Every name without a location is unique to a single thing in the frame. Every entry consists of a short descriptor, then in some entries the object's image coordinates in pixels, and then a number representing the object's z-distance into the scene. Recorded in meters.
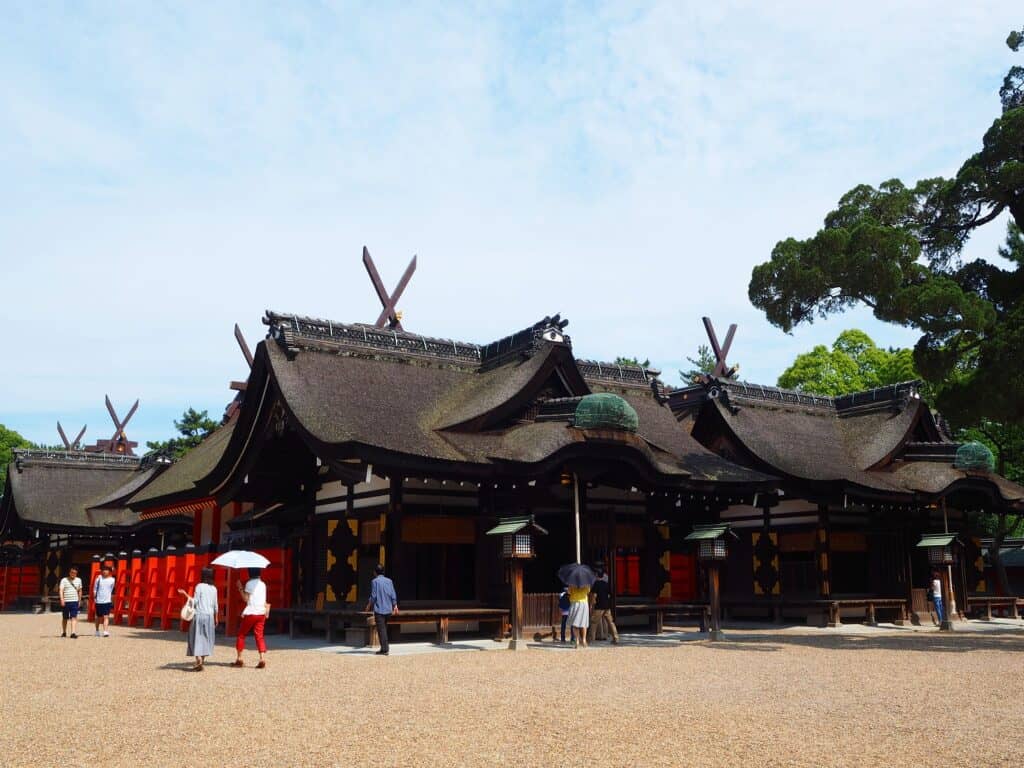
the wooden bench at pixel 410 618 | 18.03
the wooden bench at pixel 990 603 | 28.45
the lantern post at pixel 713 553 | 19.84
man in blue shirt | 16.56
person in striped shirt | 21.30
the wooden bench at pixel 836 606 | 25.05
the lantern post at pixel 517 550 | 17.70
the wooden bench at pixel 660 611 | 21.55
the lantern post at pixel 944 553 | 23.80
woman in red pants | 14.04
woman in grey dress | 13.62
